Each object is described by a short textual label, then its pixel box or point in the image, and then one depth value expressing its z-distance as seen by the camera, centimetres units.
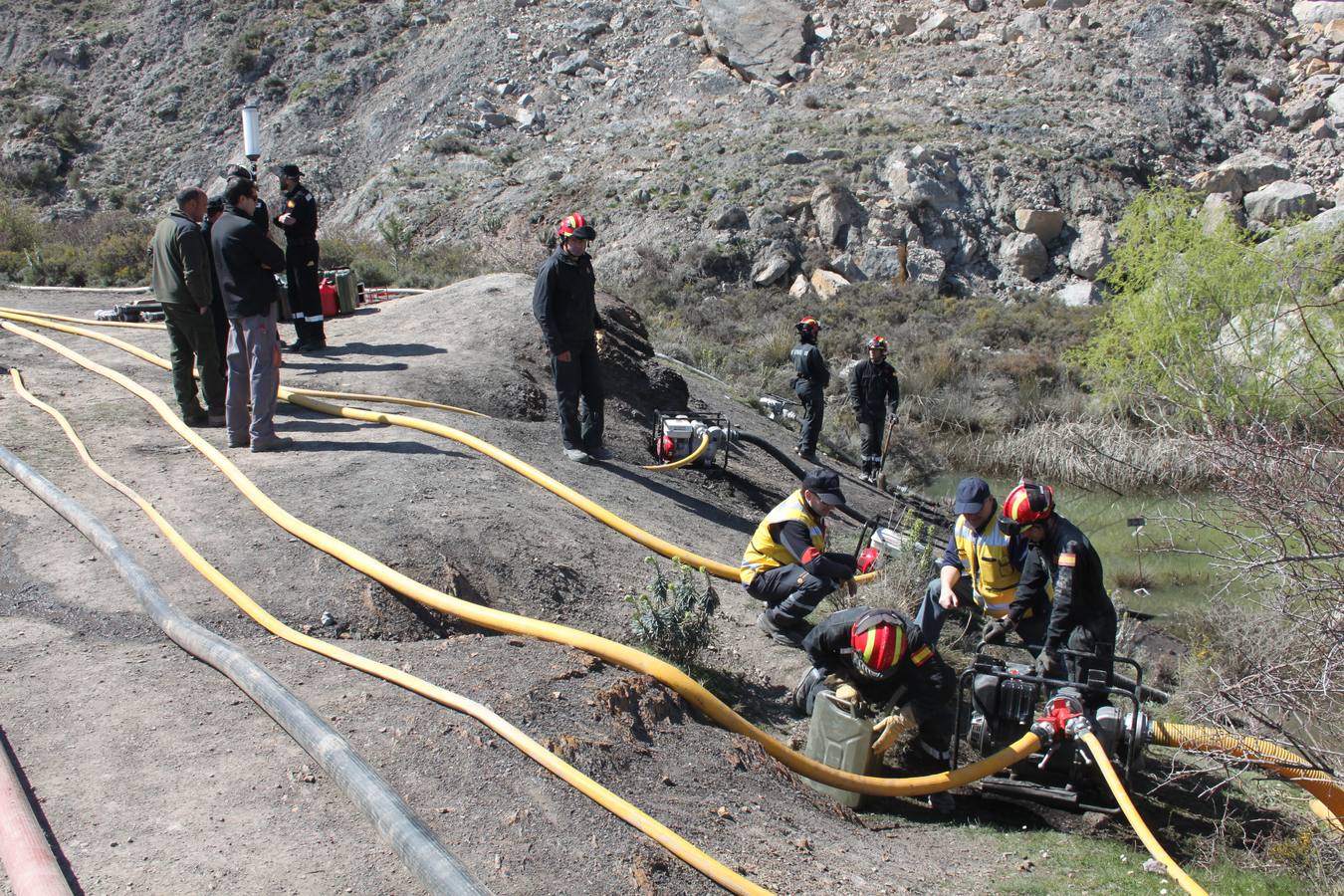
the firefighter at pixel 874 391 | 1387
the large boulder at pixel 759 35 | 3966
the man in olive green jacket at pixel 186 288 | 758
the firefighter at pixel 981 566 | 655
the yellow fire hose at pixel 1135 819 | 416
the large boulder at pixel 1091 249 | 2984
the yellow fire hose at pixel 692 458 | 1009
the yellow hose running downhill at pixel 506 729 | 372
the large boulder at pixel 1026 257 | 3047
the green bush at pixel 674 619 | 602
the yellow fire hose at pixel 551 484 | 756
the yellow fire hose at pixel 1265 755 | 467
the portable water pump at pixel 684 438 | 1064
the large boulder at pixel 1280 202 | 3100
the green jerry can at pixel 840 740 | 526
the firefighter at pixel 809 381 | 1316
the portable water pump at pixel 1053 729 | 529
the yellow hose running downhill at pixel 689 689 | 503
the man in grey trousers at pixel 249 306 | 738
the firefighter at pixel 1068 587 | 592
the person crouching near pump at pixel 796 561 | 645
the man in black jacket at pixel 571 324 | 845
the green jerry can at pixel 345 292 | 1362
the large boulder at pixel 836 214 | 2997
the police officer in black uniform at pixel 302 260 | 1023
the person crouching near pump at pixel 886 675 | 554
